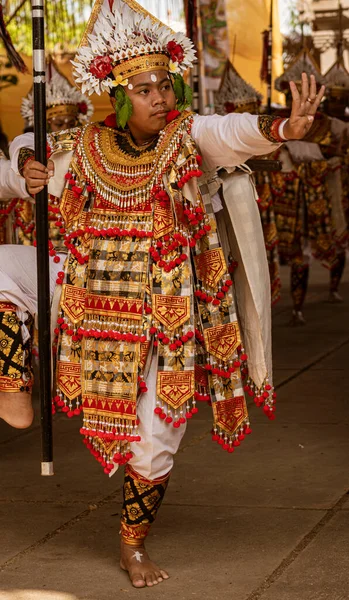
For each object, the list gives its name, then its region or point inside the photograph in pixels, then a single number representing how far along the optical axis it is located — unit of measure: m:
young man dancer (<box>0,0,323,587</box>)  3.58
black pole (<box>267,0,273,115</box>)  9.52
